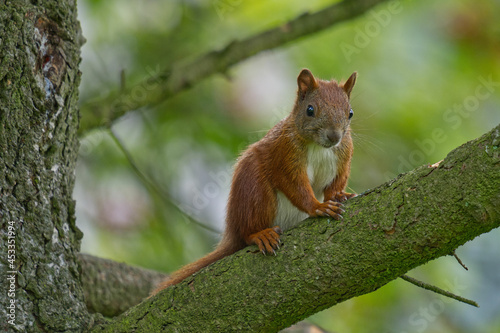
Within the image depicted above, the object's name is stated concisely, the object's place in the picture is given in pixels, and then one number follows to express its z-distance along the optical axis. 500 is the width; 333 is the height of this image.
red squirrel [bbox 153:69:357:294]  5.93
